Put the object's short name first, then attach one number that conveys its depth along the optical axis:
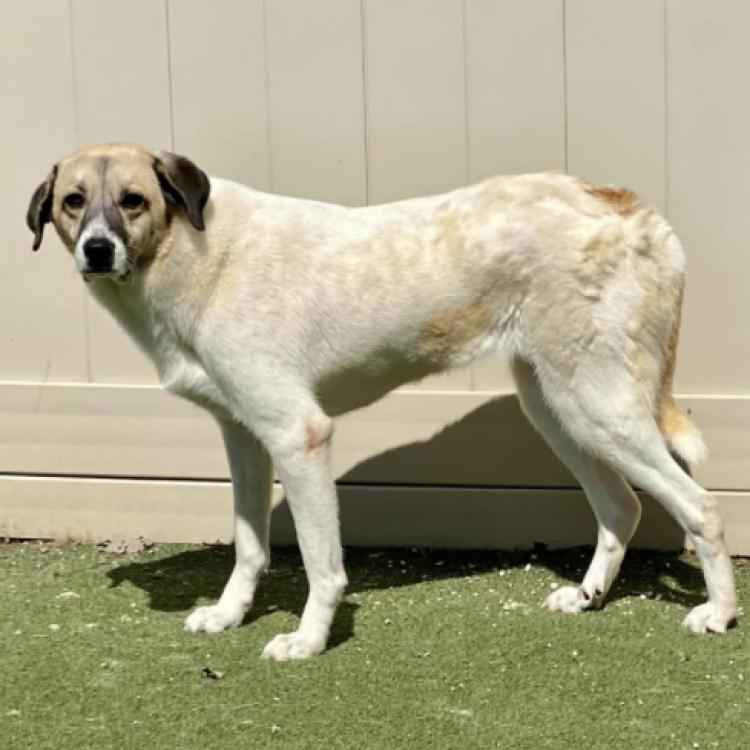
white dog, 3.78
